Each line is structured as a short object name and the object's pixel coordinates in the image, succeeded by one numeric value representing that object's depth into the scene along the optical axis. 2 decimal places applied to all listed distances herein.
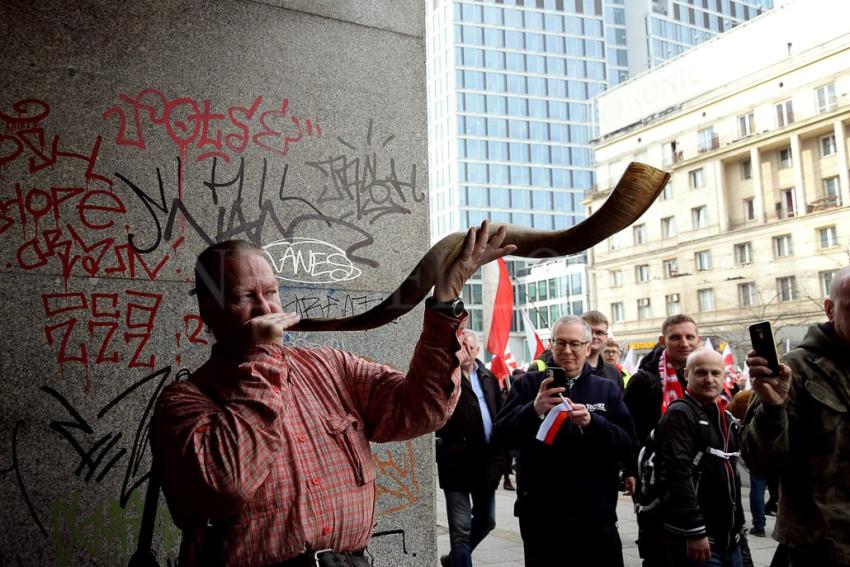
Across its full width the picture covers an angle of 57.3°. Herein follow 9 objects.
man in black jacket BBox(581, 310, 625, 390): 6.33
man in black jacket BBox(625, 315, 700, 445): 5.79
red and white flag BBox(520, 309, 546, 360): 13.15
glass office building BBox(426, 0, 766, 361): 95.25
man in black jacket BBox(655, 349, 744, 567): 4.23
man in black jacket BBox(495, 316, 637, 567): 4.34
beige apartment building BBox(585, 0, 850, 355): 46.34
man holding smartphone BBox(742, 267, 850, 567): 3.02
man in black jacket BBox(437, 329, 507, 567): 5.90
